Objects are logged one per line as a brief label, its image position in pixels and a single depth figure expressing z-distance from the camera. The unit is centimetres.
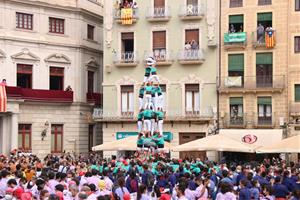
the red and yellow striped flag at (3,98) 4316
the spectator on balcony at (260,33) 4416
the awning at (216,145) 3158
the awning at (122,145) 3381
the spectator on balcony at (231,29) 4556
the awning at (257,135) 4259
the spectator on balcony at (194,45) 4603
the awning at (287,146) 2803
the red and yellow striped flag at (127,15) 4750
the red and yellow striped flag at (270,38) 4369
